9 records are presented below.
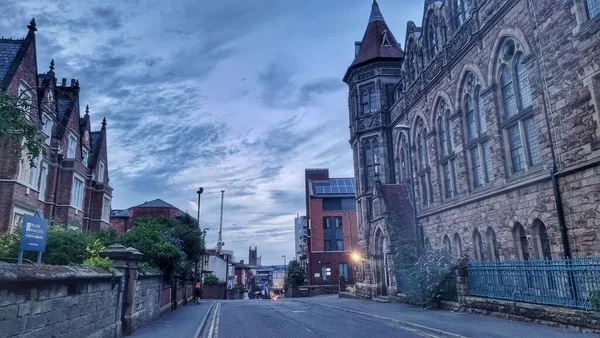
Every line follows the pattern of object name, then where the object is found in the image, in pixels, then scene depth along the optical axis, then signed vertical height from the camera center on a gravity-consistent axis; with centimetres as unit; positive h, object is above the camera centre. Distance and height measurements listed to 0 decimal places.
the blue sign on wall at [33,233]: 771 +75
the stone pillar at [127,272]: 1176 -6
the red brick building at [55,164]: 2091 +721
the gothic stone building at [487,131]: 1285 +587
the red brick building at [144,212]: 4912 +705
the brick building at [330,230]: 5531 +484
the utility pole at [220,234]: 6638 +541
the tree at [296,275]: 5534 -127
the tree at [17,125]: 841 +314
